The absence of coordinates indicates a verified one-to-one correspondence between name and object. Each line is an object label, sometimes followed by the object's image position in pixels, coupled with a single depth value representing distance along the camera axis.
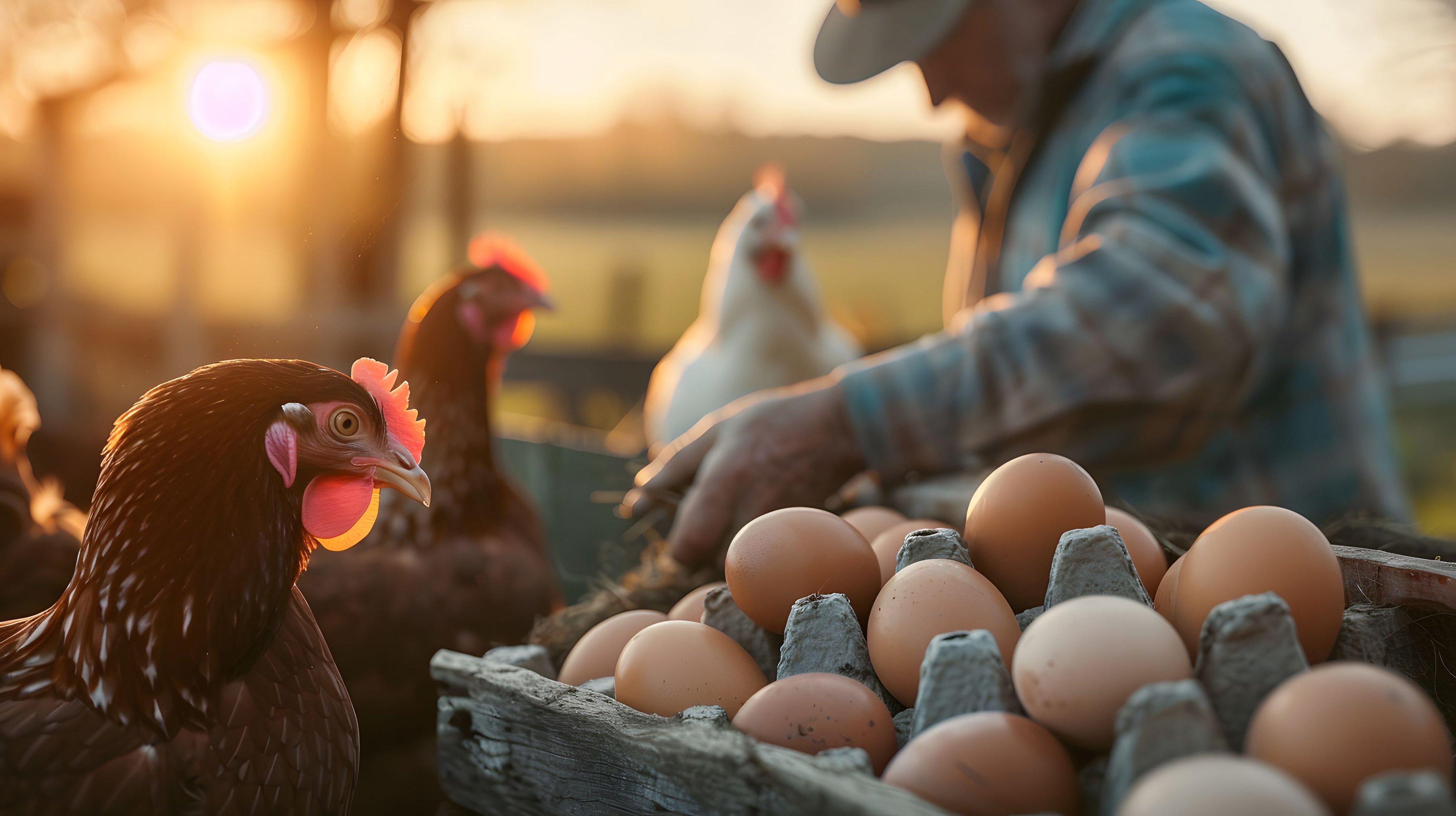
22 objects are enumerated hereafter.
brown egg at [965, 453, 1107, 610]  0.79
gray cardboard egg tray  0.52
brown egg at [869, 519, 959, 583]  0.91
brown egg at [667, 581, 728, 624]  0.97
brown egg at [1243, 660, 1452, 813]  0.50
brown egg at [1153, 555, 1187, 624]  0.74
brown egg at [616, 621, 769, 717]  0.77
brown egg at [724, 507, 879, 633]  0.82
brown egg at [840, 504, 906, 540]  1.08
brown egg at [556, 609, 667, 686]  0.92
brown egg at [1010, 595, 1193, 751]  0.58
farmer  1.26
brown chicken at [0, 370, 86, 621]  1.12
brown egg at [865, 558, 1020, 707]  0.72
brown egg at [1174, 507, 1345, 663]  0.68
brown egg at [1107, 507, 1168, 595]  0.85
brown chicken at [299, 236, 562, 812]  1.13
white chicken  2.49
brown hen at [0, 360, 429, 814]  0.62
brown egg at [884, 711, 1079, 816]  0.55
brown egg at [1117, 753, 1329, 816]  0.43
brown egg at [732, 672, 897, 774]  0.67
